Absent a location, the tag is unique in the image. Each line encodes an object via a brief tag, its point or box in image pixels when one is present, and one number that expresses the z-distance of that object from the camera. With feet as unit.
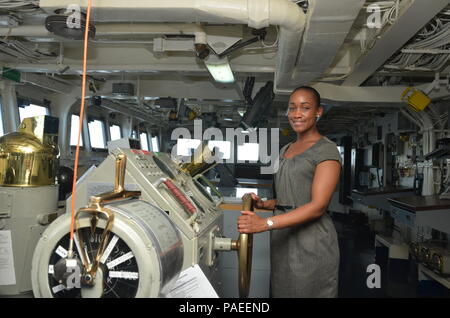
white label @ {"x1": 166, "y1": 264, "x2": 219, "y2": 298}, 3.57
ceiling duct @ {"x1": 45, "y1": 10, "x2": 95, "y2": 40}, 6.04
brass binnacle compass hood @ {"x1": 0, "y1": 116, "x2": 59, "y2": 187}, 5.53
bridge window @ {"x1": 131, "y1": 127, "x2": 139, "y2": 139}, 29.17
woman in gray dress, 4.84
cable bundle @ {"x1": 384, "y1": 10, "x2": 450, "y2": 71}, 8.36
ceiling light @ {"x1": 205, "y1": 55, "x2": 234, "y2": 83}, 9.55
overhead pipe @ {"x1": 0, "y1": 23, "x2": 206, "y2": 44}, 8.39
